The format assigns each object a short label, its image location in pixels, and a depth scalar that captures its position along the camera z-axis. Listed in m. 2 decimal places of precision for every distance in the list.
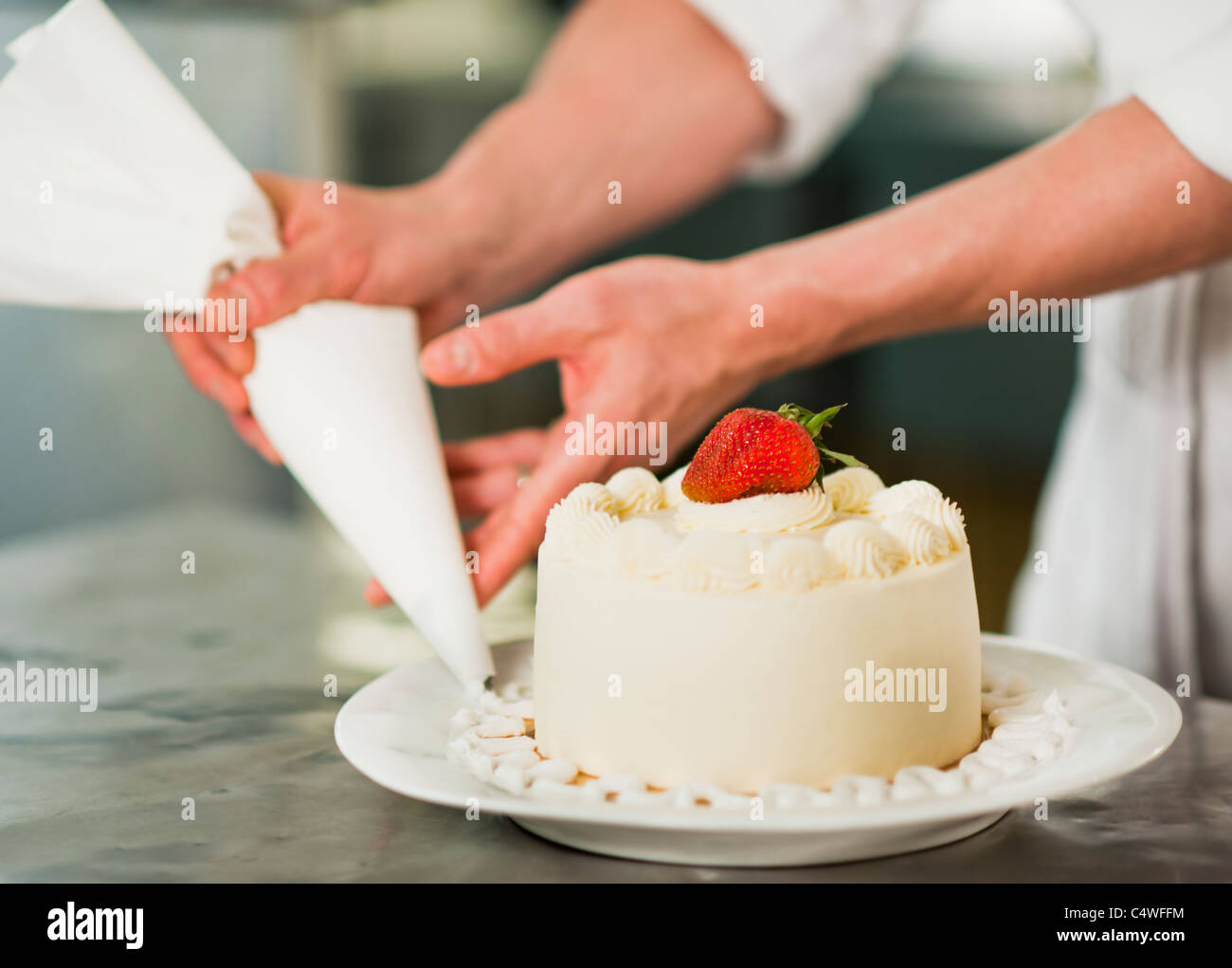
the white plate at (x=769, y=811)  0.68
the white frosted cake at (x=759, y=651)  0.80
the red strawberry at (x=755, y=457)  0.89
